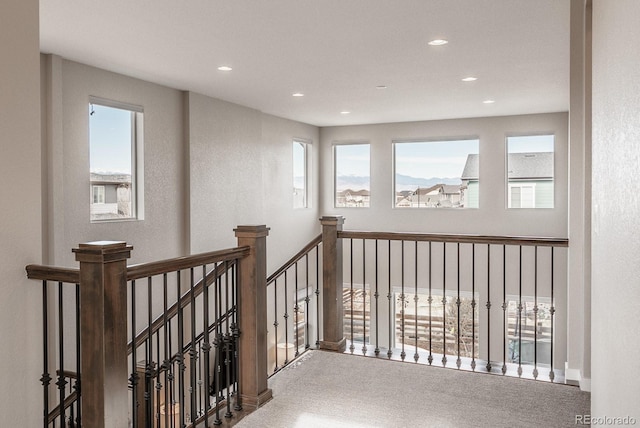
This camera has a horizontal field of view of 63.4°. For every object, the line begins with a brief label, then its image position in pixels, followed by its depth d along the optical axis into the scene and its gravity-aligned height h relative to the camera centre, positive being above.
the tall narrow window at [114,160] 5.27 +0.51
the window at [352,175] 9.54 +0.59
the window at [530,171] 8.26 +0.56
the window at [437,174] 8.77 +0.57
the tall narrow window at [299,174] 9.14 +0.59
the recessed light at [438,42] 4.23 +1.36
